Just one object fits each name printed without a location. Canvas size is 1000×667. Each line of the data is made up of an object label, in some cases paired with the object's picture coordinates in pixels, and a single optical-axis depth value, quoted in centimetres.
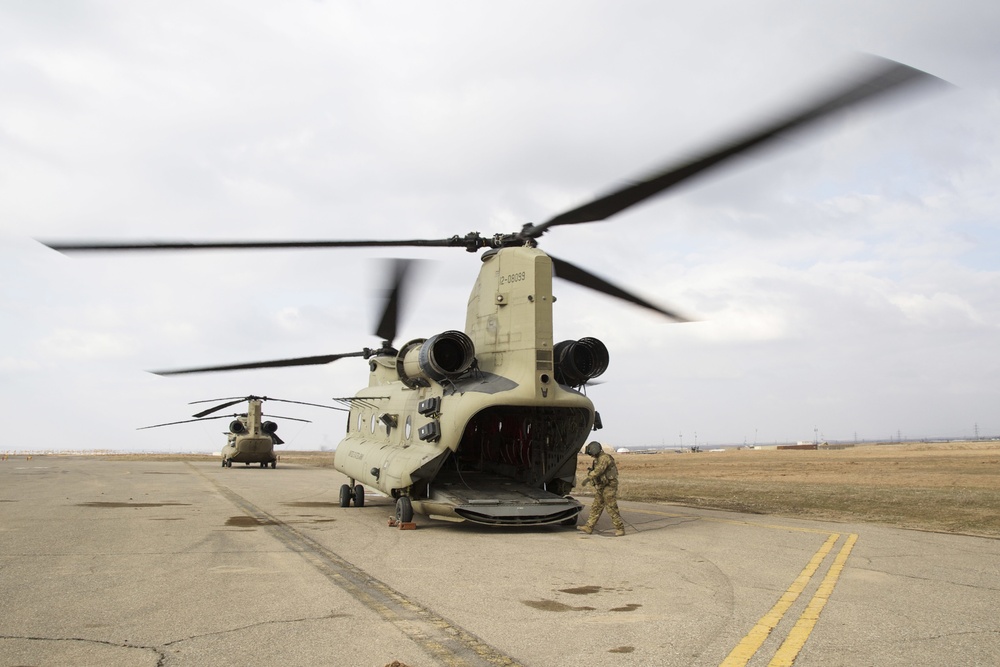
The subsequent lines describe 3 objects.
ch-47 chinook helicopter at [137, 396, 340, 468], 3925
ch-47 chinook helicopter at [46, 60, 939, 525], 1173
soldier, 1137
